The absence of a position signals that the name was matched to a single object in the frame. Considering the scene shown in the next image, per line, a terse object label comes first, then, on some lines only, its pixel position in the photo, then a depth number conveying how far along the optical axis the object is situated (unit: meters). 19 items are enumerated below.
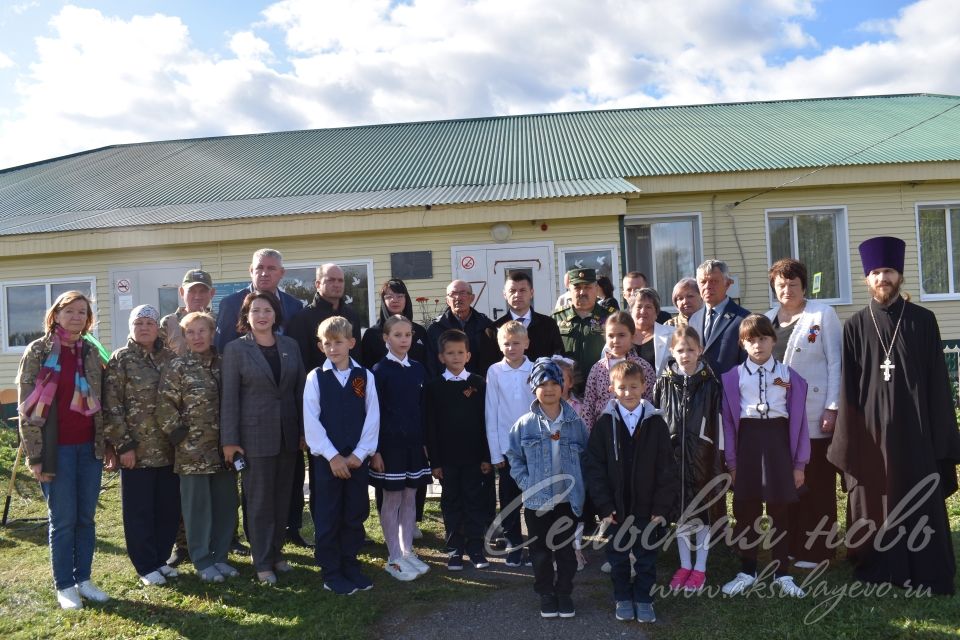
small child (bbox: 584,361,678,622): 3.75
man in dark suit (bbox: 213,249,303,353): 5.02
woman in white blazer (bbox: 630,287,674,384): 4.74
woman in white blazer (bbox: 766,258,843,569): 4.29
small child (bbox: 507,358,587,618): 3.86
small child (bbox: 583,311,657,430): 4.43
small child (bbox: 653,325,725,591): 4.00
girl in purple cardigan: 3.99
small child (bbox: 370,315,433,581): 4.55
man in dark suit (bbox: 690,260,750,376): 4.50
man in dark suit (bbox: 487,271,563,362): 5.07
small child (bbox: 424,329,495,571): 4.65
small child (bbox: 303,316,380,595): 4.32
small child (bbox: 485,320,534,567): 4.52
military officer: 5.08
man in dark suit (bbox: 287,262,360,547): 5.12
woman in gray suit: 4.39
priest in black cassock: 3.99
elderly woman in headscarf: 4.38
